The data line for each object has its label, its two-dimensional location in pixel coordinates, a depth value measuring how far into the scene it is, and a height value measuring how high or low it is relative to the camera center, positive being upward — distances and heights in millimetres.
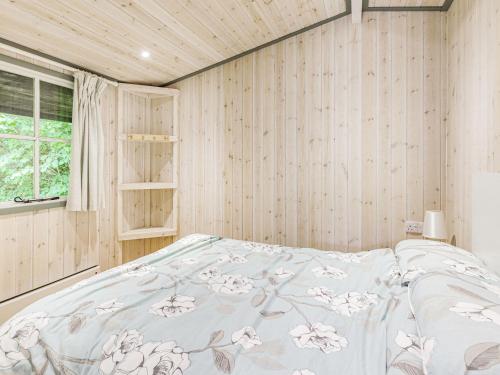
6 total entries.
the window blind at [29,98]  2221 +713
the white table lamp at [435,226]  2182 -294
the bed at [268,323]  875 -504
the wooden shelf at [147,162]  3082 +270
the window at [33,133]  2246 +425
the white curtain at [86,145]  2609 +362
